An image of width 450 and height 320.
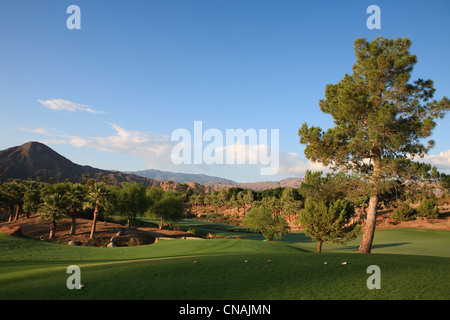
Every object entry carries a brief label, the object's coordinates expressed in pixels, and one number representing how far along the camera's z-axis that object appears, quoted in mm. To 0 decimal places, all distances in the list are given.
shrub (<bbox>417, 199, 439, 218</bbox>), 67188
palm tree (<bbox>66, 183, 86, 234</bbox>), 46844
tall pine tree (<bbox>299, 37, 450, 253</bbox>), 19312
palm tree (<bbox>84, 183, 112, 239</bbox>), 45531
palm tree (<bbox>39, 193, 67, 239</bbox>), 43531
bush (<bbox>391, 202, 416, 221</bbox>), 72062
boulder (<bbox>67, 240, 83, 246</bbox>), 39844
